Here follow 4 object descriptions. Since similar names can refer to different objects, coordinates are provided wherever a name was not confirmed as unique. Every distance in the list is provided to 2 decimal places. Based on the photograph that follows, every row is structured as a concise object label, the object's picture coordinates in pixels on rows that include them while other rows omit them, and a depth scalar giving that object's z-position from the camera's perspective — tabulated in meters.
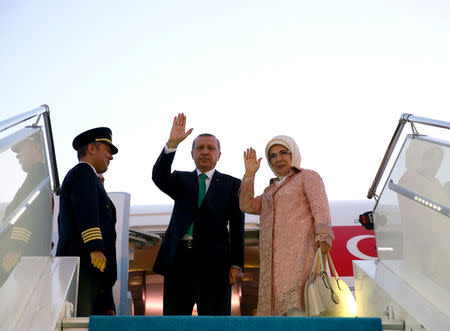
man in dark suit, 3.78
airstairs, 2.36
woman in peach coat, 3.21
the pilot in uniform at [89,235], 3.32
